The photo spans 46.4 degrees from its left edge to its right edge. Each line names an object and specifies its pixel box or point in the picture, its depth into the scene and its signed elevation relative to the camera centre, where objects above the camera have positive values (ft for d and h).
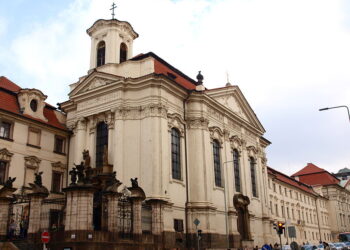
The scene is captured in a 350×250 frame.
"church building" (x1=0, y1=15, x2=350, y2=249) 80.59 +23.93
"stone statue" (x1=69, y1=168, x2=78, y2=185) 66.28 +11.49
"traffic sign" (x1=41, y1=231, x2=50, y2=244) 56.24 +1.28
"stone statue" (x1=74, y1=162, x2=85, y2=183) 65.87 +11.32
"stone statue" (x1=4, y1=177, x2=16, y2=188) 71.92 +10.81
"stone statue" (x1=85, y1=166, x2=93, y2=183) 66.21 +10.51
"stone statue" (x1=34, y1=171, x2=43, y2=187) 69.03 +10.63
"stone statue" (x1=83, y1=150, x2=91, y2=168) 100.60 +21.15
